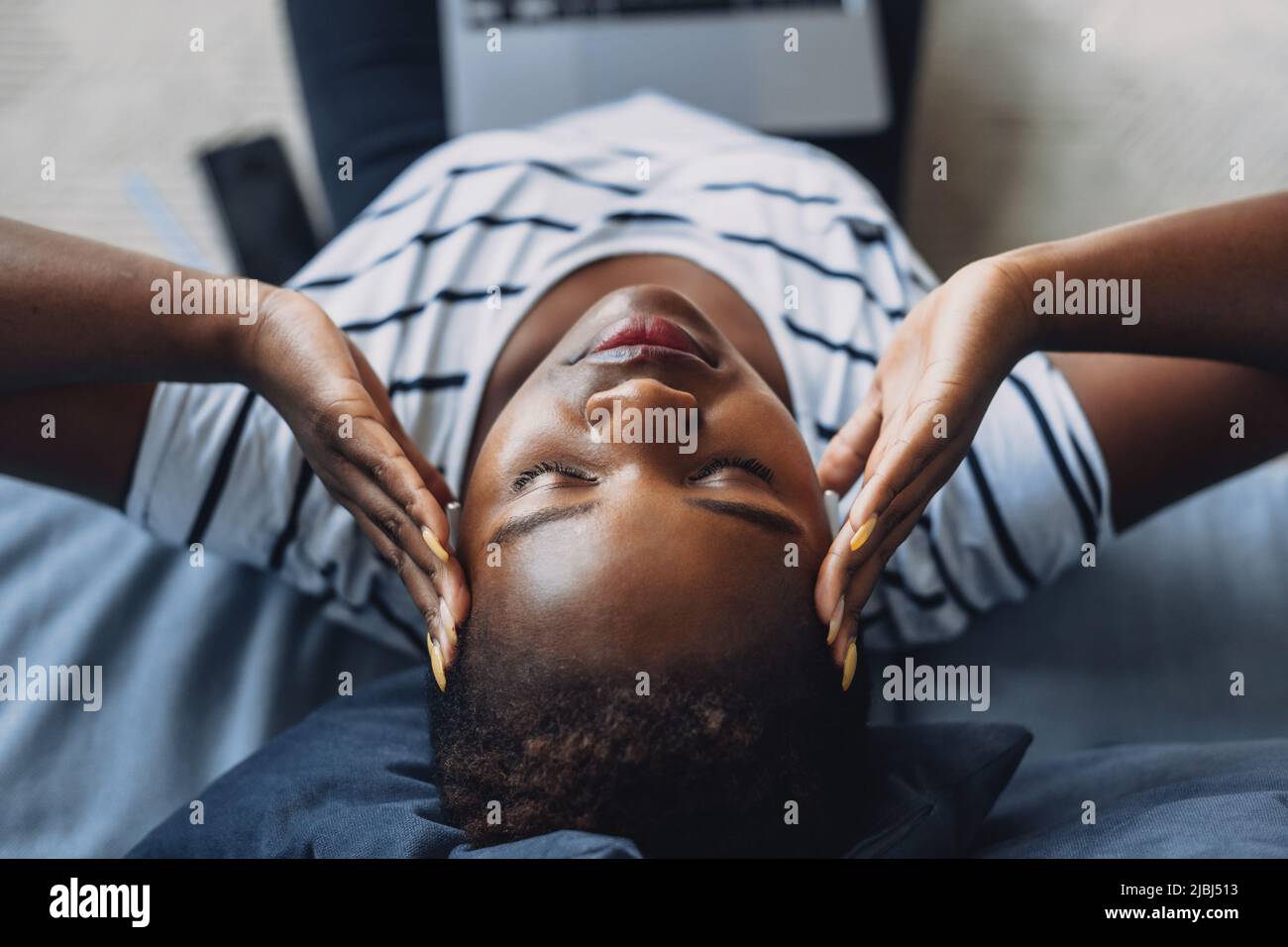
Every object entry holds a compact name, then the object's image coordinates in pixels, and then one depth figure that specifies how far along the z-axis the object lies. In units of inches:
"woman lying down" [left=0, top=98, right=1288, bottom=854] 21.3
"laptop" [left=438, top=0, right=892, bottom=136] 41.1
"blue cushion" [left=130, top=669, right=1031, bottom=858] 23.4
